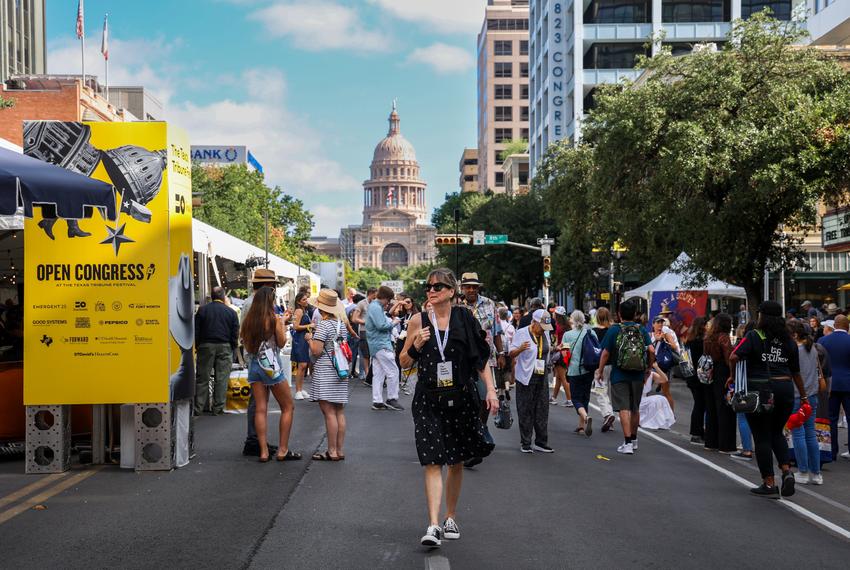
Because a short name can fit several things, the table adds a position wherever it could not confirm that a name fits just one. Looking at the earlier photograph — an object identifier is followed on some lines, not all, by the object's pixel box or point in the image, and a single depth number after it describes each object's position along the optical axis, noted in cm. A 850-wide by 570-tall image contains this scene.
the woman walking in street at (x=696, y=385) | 1278
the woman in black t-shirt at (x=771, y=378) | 898
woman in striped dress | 1031
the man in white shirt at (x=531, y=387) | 1155
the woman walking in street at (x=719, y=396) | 1180
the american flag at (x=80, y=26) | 4934
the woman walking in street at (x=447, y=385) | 675
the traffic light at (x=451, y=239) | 4262
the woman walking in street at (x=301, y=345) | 1717
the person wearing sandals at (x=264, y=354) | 1018
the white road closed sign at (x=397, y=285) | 8348
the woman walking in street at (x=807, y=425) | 995
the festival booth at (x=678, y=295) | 2742
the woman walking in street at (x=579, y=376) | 1382
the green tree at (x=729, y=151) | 2206
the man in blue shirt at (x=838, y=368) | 1130
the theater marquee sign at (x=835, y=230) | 2565
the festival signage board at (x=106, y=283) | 948
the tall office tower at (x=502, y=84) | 12912
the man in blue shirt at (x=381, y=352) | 1605
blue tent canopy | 717
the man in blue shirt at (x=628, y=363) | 1162
